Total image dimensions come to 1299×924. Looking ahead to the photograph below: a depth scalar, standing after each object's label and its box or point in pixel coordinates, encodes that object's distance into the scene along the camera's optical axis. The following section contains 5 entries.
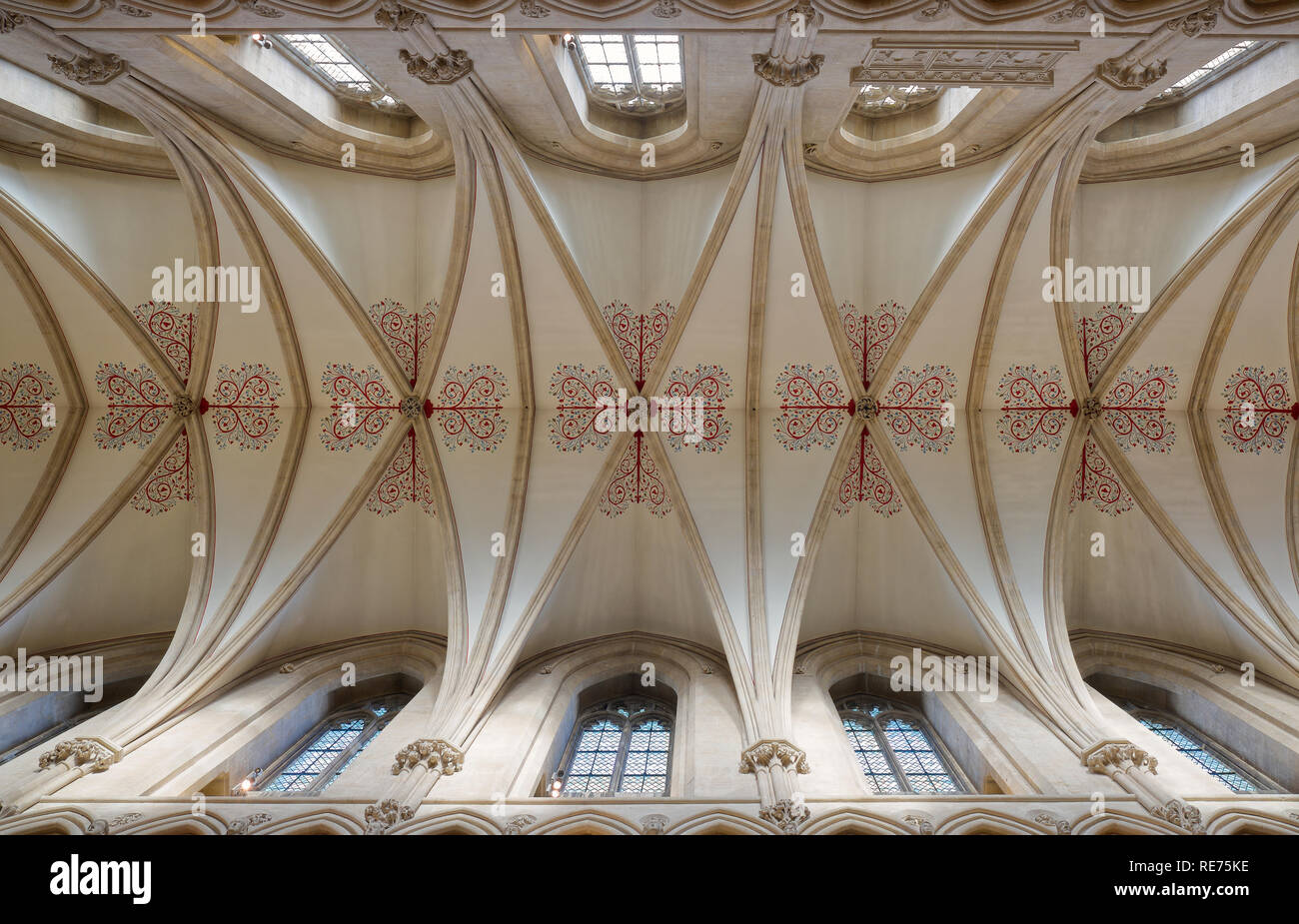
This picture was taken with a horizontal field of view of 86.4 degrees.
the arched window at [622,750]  8.50
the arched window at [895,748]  8.47
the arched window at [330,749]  8.52
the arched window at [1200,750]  8.23
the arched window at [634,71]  9.38
